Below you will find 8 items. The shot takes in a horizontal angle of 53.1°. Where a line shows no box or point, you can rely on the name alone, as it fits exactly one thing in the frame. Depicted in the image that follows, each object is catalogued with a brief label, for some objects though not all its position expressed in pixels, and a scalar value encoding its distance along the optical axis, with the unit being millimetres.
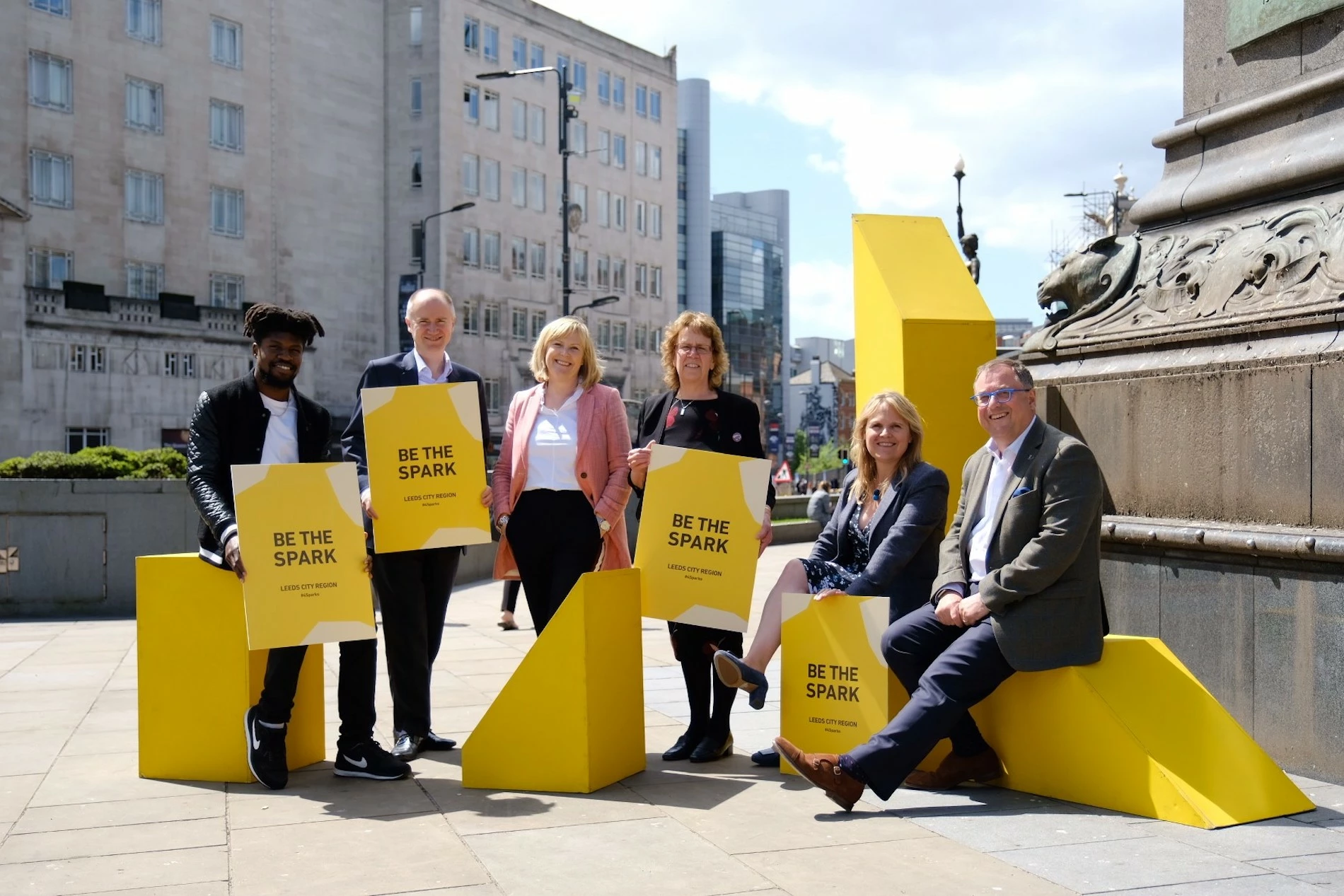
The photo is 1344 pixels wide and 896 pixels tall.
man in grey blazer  5328
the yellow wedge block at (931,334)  7914
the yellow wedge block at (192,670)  6078
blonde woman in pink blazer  6352
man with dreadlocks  5953
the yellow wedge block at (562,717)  5691
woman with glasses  6484
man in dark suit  6418
